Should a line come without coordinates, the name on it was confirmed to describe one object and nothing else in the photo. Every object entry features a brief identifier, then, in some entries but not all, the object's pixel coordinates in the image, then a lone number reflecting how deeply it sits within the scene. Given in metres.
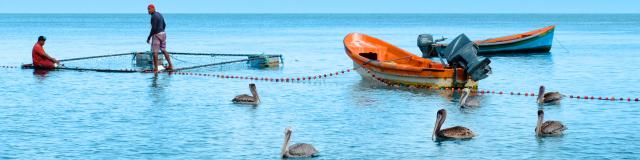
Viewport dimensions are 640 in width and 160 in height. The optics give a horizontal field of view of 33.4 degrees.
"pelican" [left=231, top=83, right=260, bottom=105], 29.70
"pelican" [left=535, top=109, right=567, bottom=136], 23.31
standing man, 37.56
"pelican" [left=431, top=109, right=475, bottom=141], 22.59
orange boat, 33.03
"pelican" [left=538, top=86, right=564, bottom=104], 30.69
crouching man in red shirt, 40.00
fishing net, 44.12
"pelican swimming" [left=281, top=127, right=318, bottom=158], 20.09
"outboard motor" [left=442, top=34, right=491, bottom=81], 31.75
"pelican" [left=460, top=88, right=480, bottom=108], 29.09
